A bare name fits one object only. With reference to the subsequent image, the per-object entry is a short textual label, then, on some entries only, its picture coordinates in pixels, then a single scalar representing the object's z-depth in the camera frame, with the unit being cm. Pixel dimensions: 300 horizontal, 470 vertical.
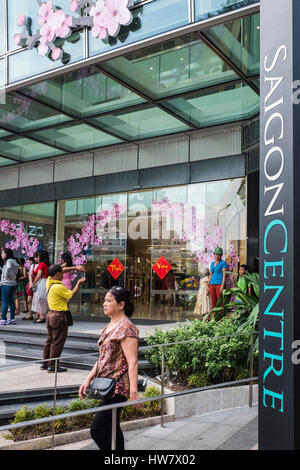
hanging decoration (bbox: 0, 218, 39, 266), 1512
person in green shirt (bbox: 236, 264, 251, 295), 790
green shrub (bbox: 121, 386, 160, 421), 529
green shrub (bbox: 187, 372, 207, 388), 603
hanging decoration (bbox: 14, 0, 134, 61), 776
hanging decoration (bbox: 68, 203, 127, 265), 1362
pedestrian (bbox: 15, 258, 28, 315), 1268
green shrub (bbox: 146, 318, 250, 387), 604
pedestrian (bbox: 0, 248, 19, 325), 984
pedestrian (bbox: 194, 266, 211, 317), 1063
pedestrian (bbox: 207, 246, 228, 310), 992
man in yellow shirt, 672
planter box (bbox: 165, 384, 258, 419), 553
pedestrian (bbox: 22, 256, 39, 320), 1091
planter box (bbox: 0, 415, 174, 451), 417
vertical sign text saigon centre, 258
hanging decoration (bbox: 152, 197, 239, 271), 1162
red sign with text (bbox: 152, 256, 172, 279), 1251
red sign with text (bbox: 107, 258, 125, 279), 1334
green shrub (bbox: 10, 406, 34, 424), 507
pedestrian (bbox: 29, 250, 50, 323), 868
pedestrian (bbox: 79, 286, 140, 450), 334
